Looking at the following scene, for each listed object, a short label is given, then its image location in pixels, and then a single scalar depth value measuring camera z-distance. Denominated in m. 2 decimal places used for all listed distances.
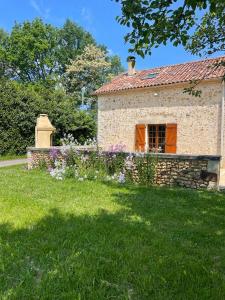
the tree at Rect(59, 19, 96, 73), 27.69
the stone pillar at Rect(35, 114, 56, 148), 9.87
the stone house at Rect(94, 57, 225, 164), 10.02
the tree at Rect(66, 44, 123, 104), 22.82
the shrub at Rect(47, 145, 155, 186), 6.58
